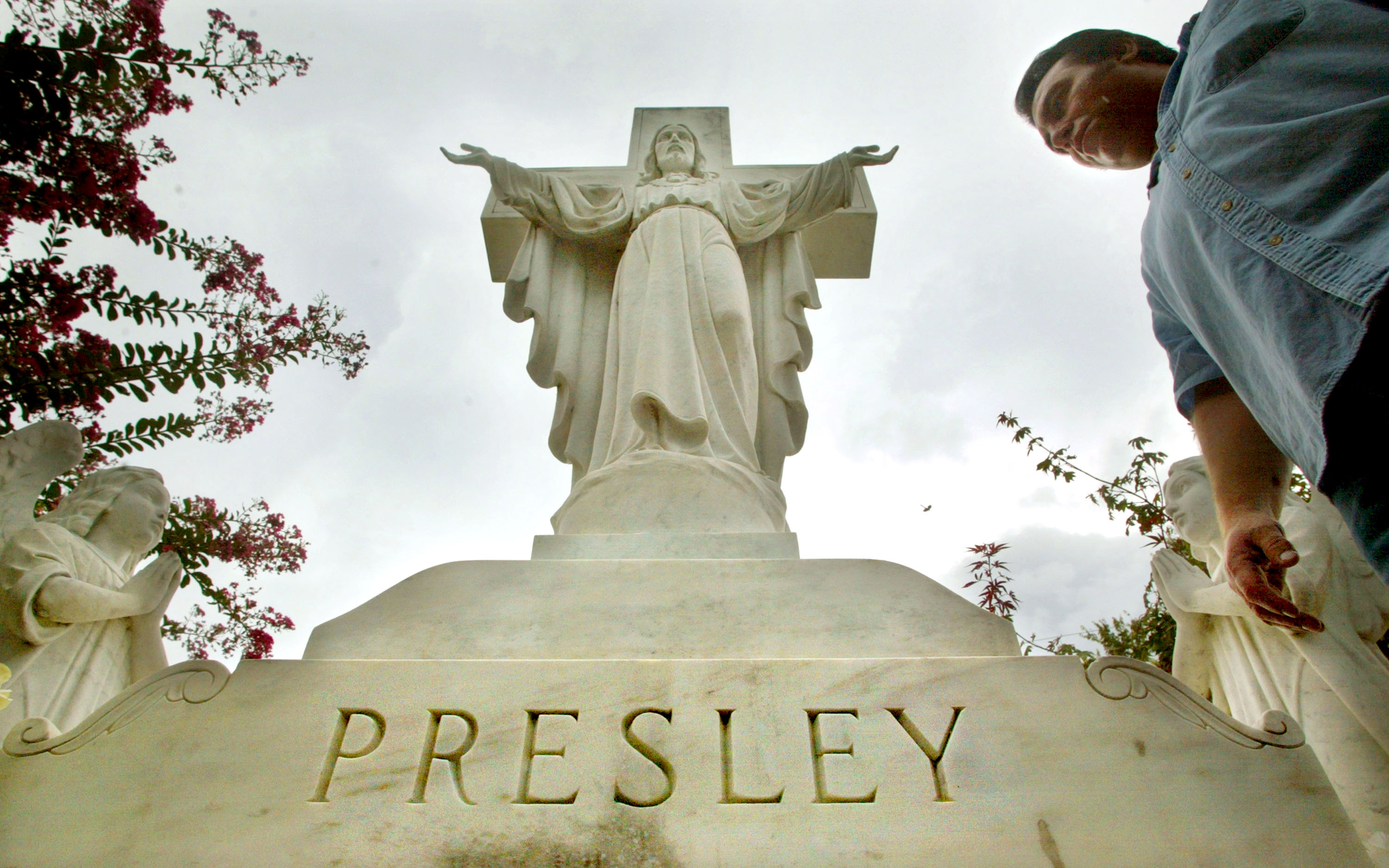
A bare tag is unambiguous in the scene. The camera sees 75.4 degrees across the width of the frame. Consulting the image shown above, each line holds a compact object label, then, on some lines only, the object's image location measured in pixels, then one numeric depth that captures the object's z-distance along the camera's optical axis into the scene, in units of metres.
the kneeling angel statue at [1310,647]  2.06
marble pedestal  1.73
